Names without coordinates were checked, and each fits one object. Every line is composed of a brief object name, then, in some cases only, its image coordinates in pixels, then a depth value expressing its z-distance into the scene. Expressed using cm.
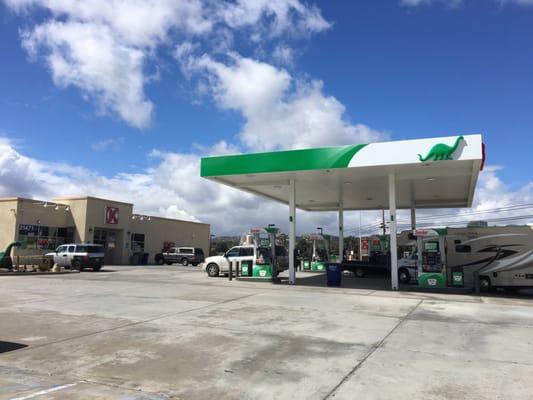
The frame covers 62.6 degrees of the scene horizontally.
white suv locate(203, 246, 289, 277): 2198
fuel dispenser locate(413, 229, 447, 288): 1858
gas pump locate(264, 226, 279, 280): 2167
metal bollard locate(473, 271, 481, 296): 1769
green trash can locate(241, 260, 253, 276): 2217
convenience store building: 3231
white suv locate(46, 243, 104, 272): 2852
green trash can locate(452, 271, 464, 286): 1828
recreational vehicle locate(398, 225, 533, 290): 1798
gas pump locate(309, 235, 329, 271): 3147
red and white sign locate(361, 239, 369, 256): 3722
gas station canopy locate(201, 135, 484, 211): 1617
